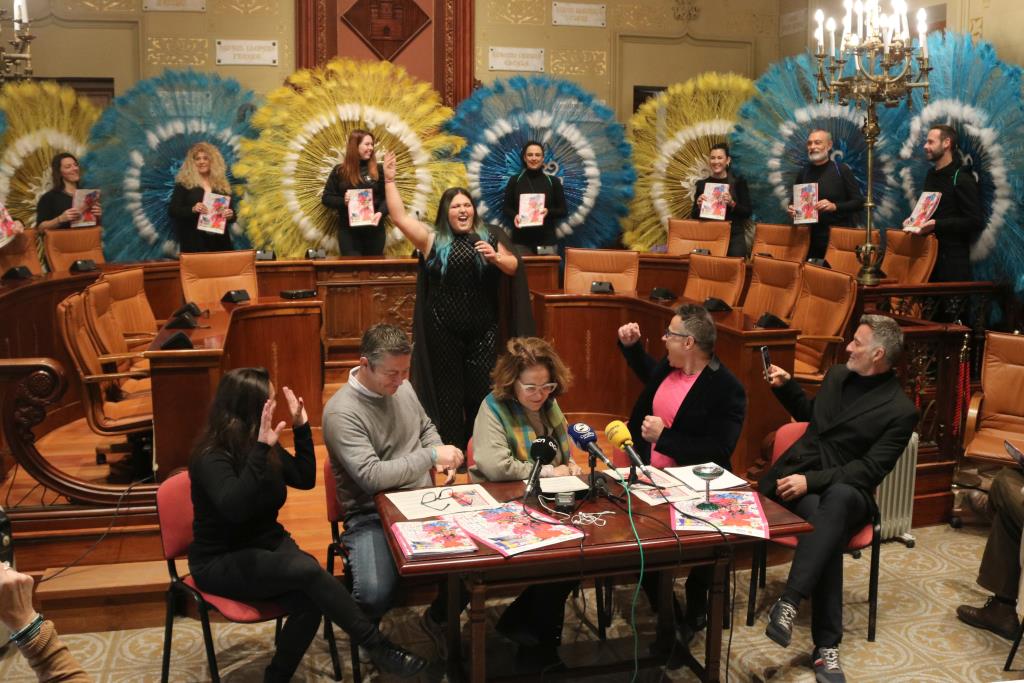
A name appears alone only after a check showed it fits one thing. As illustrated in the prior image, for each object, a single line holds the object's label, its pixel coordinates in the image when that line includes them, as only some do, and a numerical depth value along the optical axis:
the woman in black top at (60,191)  8.02
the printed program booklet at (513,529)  2.99
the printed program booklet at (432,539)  2.92
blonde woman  7.69
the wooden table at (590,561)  2.94
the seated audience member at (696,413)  3.91
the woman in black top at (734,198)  8.39
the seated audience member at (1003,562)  3.94
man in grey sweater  3.41
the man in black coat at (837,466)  3.63
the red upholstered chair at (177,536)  3.32
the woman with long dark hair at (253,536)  3.19
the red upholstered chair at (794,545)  3.80
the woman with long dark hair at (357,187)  7.63
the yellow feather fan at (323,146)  8.06
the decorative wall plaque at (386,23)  9.81
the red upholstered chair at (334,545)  3.53
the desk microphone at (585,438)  3.21
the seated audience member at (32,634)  2.05
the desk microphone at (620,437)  3.29
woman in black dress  4.72
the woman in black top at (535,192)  8.21
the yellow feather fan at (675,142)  8.95
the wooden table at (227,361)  4.39
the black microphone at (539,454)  3.26
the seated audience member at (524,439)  3.56
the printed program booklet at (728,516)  3.15
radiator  4.71
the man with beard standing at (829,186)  7.46
